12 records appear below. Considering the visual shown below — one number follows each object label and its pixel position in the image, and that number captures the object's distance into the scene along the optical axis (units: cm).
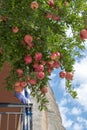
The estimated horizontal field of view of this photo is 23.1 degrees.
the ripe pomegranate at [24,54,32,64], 276
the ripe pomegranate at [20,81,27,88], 273
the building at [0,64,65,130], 531
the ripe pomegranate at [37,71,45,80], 269
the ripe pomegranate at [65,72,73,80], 286
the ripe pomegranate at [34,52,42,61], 275
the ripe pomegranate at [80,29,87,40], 268
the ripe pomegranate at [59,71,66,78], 284
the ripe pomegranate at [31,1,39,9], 252
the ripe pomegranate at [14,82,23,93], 275
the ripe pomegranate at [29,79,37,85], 275
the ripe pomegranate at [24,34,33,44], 268
